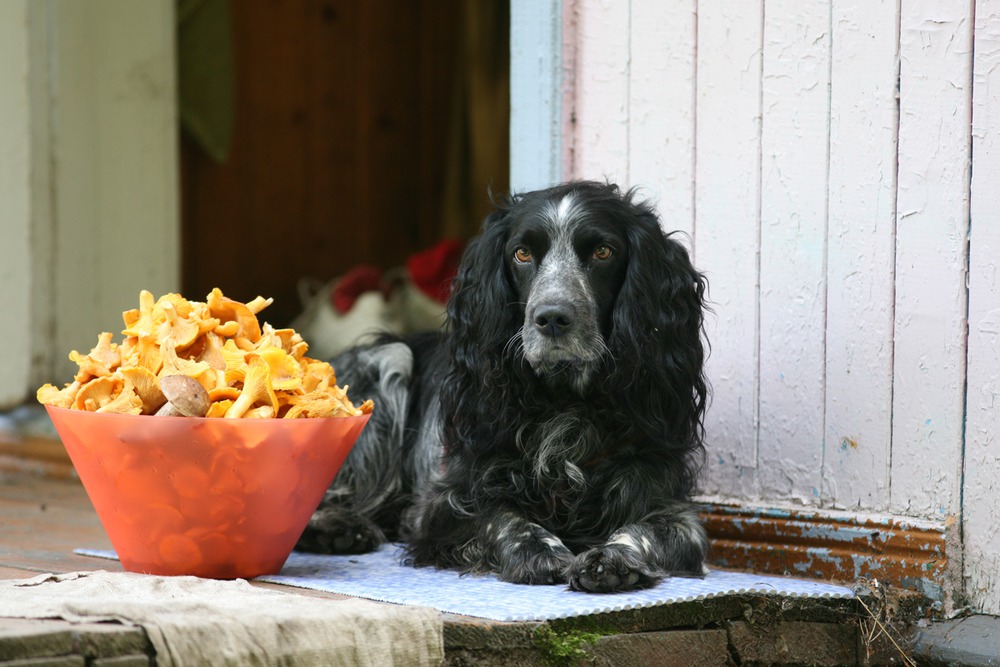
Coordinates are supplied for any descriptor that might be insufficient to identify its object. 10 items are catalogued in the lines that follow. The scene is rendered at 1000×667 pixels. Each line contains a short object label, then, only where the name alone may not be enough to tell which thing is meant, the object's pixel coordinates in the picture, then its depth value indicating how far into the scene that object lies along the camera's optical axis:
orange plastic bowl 5.45
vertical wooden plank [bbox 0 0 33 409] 10.53
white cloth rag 4.38
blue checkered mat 5.26
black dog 6.04
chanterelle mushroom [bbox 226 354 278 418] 5.57
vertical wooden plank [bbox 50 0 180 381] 10.98
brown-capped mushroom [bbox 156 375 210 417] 5.45
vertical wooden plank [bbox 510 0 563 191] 7.72
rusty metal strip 6.21
